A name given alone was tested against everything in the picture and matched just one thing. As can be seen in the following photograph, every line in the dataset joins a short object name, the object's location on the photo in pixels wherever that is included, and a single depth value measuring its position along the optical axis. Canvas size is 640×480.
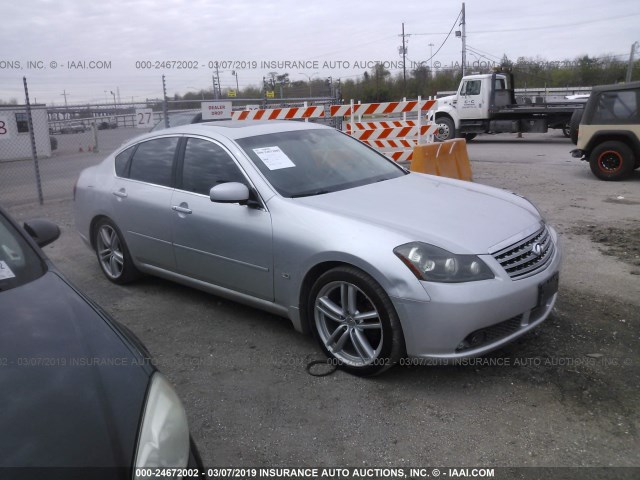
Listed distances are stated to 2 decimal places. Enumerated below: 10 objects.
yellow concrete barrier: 7.93
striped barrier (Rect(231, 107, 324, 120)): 12.57
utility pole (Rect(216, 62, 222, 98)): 15.62
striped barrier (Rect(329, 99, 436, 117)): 12.93
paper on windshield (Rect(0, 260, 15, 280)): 2.65
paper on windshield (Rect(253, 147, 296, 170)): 4.35
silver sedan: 3.34
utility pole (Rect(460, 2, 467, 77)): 42.52
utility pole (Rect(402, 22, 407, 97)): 42.78
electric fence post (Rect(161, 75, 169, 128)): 12.59
